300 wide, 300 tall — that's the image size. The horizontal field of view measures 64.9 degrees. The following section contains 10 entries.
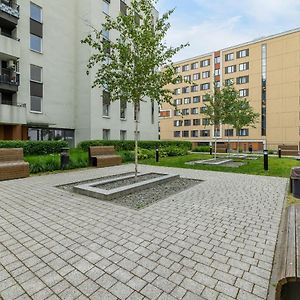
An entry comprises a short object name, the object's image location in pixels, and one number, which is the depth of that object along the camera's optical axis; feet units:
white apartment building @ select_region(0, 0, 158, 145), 63.93
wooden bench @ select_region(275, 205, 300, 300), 6.69
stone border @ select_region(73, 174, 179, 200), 21.26
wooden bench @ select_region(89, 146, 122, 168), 45.19
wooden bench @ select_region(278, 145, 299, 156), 86.53
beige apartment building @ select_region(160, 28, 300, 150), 150.20
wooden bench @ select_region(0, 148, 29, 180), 30.22
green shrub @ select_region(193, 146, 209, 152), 115.34
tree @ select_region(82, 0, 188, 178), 27.48
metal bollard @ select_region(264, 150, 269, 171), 41.11
